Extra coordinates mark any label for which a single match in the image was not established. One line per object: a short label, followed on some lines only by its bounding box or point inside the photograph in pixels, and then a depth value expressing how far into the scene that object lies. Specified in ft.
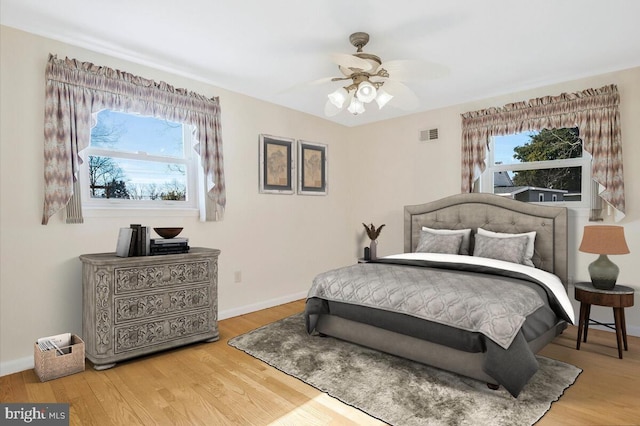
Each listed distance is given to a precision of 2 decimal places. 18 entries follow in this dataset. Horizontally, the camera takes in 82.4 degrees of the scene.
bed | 7.36
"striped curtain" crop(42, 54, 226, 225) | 8.98
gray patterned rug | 6.68
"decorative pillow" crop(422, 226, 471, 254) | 12.75
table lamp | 9.52
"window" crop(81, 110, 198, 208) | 10.27
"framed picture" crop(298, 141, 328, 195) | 15.67
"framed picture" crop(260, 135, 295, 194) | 14.19
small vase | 15.80
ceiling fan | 7.98
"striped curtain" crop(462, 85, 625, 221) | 10.98
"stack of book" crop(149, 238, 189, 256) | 9.70
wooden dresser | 8.66
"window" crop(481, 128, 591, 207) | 12.17
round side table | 9.32
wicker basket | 8.01
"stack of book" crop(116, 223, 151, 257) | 9.20
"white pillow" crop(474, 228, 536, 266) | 11.23
